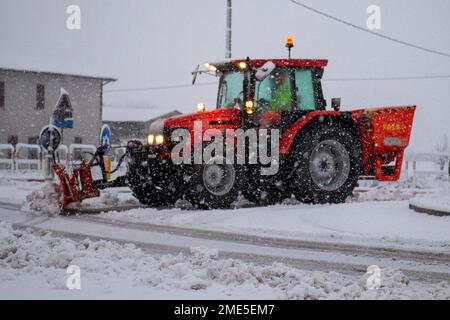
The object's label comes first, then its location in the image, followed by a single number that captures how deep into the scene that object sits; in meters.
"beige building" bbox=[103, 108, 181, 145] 47.22
